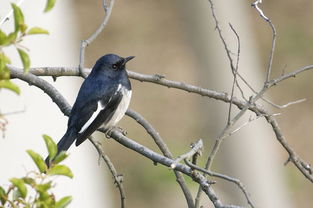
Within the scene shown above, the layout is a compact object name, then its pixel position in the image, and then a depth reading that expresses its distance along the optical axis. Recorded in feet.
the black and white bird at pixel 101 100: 34.35
